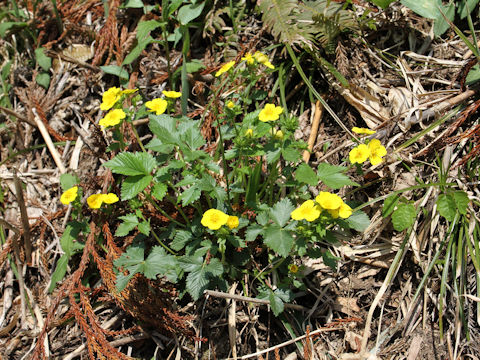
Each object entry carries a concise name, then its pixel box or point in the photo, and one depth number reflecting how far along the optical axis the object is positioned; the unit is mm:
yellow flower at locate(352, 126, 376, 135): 602
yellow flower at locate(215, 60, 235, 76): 630
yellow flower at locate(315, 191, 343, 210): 550
